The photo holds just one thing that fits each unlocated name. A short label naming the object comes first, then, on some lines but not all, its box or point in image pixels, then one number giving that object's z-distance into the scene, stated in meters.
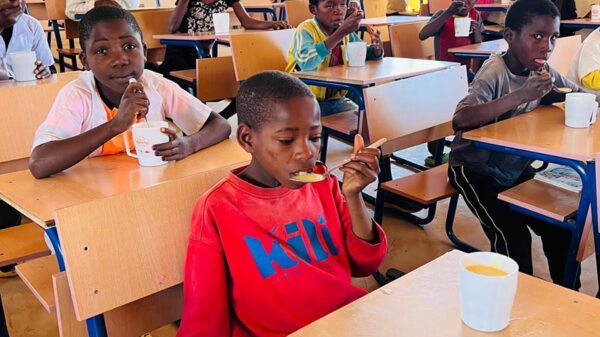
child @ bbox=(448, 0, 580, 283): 2.01
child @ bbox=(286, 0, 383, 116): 3.01
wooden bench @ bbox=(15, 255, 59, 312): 1.46
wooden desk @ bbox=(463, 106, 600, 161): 1.73
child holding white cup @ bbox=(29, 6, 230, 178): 1.56
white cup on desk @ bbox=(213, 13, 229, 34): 3.91
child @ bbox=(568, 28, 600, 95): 2.38
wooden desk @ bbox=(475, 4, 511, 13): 5.50
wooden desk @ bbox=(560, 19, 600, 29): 4.69
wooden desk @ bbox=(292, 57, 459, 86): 2.77
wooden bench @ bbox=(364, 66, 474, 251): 2.28
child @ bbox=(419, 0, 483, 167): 3.89
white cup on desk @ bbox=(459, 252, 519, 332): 0.80
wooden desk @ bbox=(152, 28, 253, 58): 3.91
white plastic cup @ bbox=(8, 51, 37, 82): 2.58
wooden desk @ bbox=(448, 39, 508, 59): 3.60
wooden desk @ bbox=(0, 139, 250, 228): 1.41
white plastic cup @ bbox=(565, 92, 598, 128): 1.92
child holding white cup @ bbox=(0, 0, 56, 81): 2.83
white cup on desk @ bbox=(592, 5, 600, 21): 4.71
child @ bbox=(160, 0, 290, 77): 4.16
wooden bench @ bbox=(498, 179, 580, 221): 1.82
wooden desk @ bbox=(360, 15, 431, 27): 4.83
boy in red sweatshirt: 1.15
